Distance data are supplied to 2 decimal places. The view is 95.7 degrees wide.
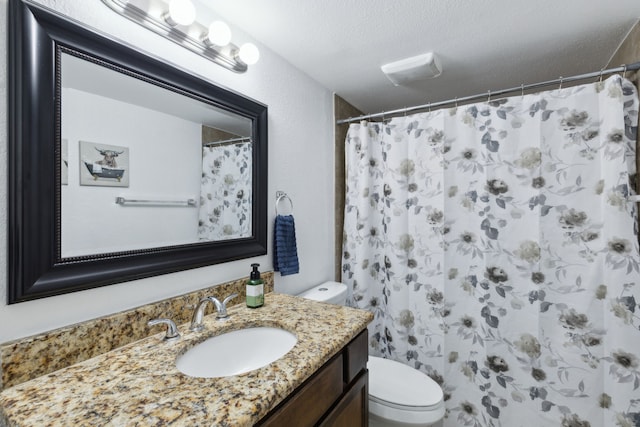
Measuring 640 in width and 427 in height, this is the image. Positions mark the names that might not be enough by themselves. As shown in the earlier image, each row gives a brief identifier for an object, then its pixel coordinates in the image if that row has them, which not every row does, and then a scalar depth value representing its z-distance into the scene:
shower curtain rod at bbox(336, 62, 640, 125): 1.26
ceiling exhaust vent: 1.56
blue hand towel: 1.49
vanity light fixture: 0.93
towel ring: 1.54
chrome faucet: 1.00
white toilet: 1.29
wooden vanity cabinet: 0.73
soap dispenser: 1.21
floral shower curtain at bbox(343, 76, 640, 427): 1.31
